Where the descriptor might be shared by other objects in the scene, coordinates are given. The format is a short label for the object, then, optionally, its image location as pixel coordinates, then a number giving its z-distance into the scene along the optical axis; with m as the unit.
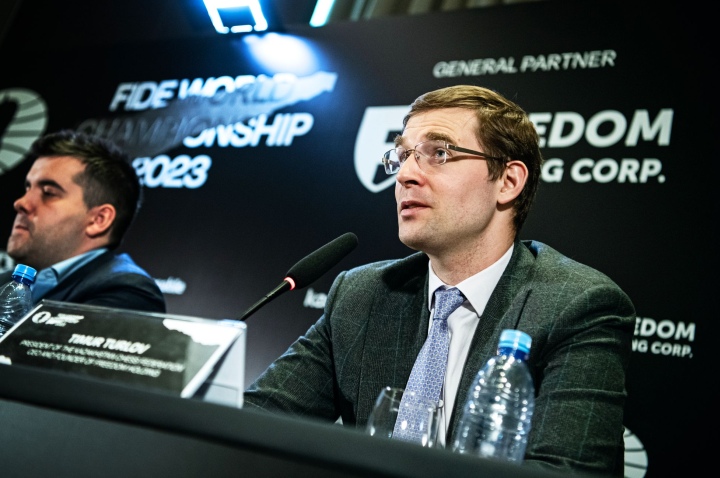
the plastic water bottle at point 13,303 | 2.02
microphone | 1.67
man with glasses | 1.61
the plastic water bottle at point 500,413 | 1.24
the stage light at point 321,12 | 3.55
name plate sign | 0.94
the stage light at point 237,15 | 3.54
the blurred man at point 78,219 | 2.68
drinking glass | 1.17
